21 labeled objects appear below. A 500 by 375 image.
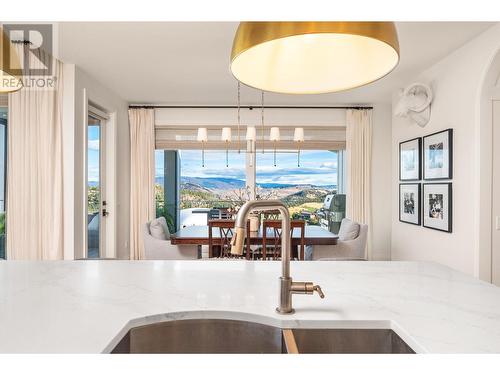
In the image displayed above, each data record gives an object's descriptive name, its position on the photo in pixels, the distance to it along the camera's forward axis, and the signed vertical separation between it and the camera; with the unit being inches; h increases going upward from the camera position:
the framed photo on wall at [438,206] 131.0 -8.0
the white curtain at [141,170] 199.8 +9.8
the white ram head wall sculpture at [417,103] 145.3 +37.6
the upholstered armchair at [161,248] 146.0 -27.4
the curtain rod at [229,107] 203.3 +49.3
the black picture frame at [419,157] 154.1 +13.8
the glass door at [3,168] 134.5 +7.3
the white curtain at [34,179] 131.8 +2.8
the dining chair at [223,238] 131.9 -21.5
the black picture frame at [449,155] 129.8 +12.6
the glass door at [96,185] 166.2 +0.6
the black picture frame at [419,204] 154.6 -8.1
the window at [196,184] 212.7 +1.5
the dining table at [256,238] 137.8 -21.5
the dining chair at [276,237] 131.3 -21.0
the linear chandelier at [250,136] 160.9 +26.0
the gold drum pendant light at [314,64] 40.6 +15.8
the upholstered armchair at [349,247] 143.4 -26.2
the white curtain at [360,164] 199.6 +13.8
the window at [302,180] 213.3 +4.4
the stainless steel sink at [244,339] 37.3 -17.7
